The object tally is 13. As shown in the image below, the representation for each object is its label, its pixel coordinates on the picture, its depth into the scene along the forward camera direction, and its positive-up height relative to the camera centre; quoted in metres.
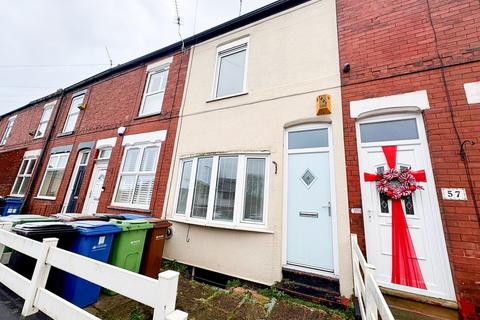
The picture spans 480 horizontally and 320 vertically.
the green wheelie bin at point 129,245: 3.51 -0.75
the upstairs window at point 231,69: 5.71 +3.96
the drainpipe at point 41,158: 8.90 +1.62
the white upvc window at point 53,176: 8.42 +0.82
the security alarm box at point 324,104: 4.05 +2.14
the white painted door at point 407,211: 2.94 +0.17
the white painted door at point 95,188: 7.02 +0.38
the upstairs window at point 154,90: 7.11 +3.91
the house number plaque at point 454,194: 2.94 +0.45
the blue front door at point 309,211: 3.66 +0.08
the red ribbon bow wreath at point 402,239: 3.01 -0.24
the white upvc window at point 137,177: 6.08 +0.75
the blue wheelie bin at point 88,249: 2.87 -0.74
